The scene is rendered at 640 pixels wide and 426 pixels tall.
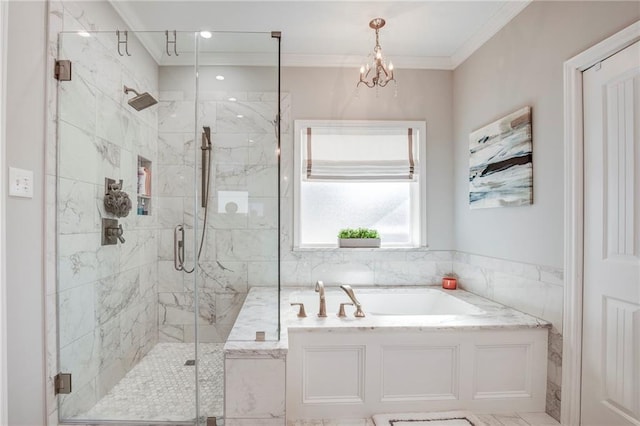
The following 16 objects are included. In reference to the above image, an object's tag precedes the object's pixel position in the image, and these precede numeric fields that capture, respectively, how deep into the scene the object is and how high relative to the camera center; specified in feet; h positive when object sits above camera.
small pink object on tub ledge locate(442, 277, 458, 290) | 10.02 -1.90
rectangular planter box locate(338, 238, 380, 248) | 10.26 -0.79
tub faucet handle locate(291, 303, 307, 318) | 7.36 -2.03
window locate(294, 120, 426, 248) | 10.45 +1.01
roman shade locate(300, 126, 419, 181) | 10.47 +1.83
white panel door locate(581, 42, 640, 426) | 5.27 -0.41
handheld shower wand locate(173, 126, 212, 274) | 7.21 -0.18
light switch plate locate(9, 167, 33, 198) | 5.01 +0.44
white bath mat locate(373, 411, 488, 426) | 6.42 -3.72
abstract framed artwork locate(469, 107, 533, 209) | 7.39 +1.20
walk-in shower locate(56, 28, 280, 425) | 6.73 +0.26
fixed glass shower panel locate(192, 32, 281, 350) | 7.20 +0.93
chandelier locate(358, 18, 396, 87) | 8.34 +3.69
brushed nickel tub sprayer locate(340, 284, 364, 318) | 7.36 -1.84
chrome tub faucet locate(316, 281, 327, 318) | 7.39 -1.85
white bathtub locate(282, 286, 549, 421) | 6.72 -2.86
